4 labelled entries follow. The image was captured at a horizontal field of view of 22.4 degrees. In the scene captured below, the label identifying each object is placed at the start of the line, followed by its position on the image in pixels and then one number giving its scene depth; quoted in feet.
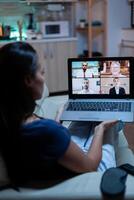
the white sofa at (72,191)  3.44
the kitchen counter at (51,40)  14.02
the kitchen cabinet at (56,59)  14.69
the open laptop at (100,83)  5.99
